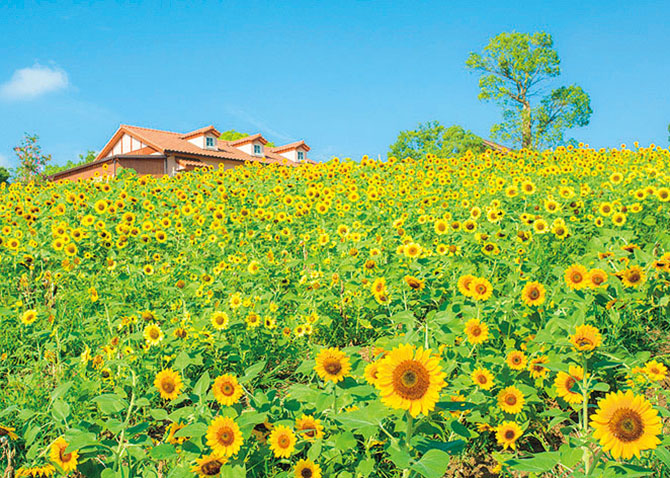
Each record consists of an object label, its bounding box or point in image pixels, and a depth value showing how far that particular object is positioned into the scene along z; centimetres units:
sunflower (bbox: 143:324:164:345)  260
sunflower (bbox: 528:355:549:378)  223
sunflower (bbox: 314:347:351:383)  163
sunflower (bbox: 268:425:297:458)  166
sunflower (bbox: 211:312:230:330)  270
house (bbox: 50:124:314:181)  3606
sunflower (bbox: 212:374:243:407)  174
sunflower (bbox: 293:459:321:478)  166
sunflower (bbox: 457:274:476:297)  247
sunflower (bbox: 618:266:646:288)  243
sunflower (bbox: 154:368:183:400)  196
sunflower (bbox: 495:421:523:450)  203
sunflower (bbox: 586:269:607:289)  234
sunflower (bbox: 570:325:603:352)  172
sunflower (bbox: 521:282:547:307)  248
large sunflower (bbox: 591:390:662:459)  133
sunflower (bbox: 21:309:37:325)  290
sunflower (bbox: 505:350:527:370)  221
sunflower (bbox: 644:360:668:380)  204
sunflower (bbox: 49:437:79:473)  160
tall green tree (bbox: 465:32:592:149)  3375
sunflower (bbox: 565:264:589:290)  245
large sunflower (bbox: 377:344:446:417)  130
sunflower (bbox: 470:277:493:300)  243
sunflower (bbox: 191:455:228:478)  157
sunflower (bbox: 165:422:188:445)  171
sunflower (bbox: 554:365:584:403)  196
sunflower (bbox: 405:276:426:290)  255
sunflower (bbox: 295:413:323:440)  177
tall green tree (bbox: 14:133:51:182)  1667
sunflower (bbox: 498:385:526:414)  210
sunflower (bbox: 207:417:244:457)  154
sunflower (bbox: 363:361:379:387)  182
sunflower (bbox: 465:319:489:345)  219
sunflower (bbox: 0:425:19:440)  180
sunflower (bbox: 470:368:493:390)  206
